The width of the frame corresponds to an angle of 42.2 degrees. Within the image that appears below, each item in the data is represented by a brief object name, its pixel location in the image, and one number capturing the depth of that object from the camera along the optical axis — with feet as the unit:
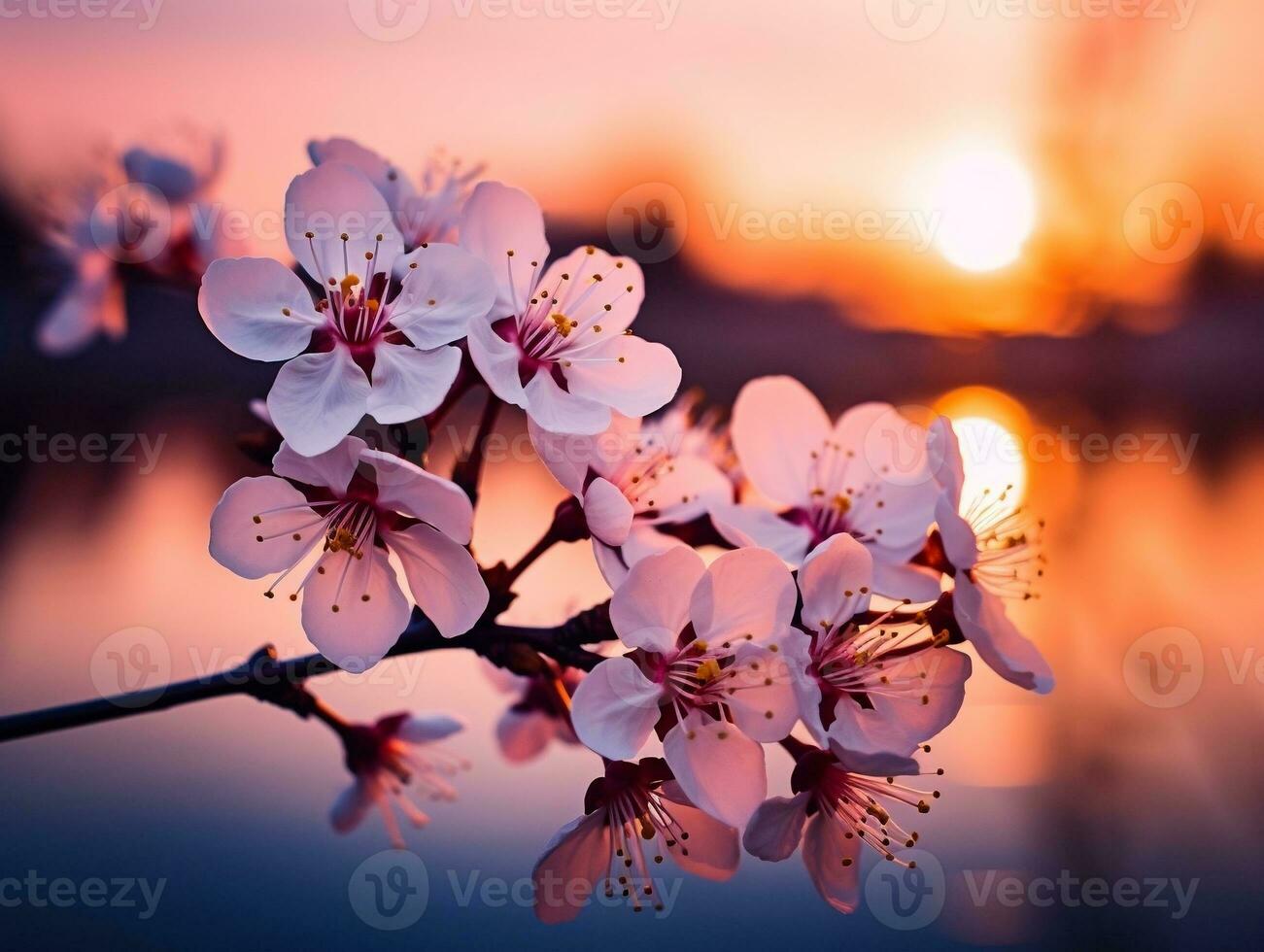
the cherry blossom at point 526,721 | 0.66
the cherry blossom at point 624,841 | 0.53
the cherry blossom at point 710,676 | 0.51
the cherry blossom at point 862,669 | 0.53
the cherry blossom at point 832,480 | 0.59
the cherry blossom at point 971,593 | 0.55
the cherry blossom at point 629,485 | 0.53
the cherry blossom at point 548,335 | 0.54
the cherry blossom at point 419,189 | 0.59
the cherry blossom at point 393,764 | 0.64
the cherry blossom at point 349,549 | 0.52
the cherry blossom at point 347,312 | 0.51
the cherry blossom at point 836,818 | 0.55
